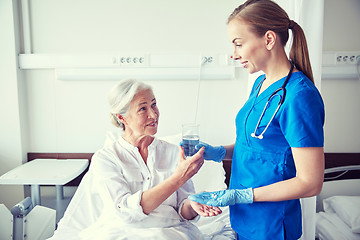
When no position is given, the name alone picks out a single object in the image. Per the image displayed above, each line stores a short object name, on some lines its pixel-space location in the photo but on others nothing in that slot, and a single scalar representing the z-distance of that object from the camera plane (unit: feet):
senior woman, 3.78
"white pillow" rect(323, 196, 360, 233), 5.57
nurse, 3.00
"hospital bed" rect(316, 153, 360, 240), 5.67
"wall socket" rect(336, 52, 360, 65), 7.02
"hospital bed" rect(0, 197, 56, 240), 5.39
